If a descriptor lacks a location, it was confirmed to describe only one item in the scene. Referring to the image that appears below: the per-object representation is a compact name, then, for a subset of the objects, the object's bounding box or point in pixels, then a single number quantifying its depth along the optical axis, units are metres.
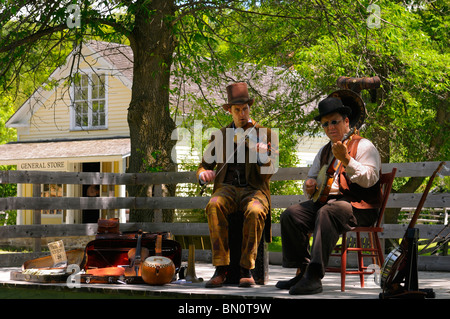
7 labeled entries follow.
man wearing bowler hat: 5.79
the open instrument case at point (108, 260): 6.72
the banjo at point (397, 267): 5.03
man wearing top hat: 6.29
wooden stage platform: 5.63
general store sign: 21.20
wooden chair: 5.95
